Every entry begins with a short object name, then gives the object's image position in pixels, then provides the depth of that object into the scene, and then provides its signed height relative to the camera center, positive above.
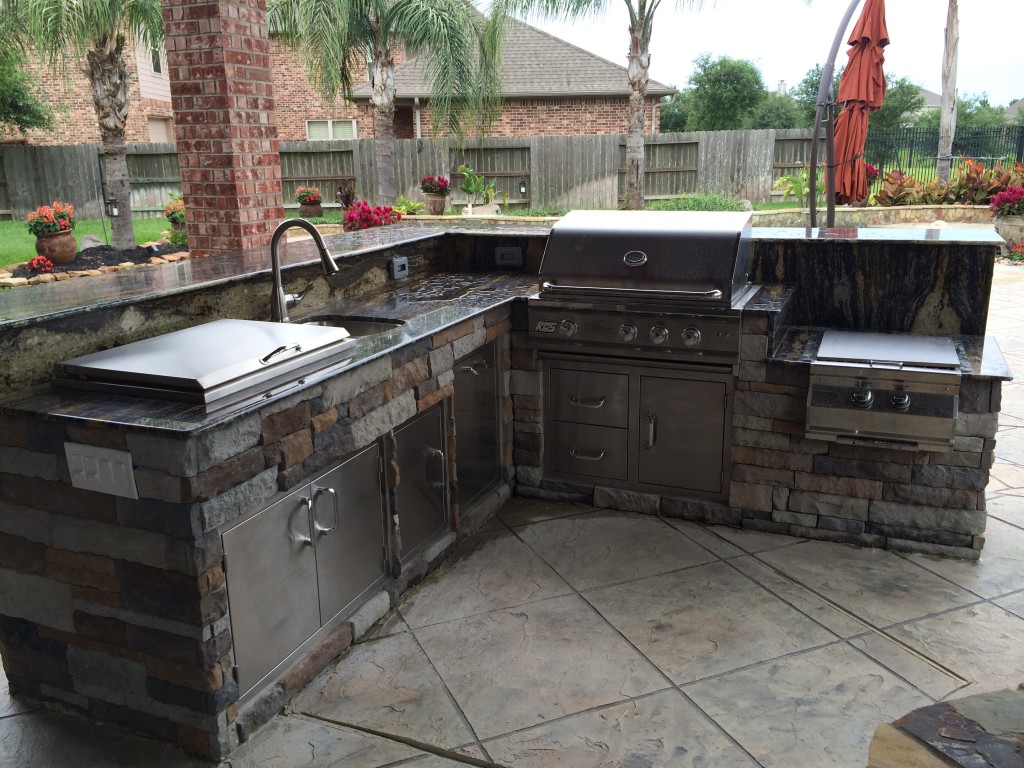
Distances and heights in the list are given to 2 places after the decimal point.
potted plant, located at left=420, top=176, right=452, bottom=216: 12.77 -0.24
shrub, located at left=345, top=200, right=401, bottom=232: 5.57 -0.26
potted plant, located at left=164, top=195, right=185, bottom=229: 11.43 -0.46
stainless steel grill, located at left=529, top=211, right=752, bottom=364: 3.24 -0.45
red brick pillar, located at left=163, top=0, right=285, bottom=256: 4.43 +0.34
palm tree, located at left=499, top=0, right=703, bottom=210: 11.39 +1.80
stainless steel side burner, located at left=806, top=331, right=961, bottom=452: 2.98 -0.82
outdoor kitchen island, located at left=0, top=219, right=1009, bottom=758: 1.94 -0.86
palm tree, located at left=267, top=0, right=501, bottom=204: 11.73 +1.96
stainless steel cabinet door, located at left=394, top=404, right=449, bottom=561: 2.87 -1.08
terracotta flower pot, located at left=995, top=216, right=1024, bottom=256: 10.62 -0.78
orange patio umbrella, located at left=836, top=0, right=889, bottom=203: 5.24 +0.44
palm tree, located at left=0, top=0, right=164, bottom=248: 9.10 +1.65
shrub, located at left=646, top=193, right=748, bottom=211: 13.04 -0.50
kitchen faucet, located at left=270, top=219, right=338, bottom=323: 2.71 -0.30
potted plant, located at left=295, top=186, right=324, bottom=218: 14.52 -0.39
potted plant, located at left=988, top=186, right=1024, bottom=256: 10.64 -0.58
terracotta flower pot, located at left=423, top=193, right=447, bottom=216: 12.98 -0.42
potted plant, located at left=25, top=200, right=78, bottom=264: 9.45 -0.56
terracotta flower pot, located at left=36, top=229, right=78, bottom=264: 9.59 -0.74
